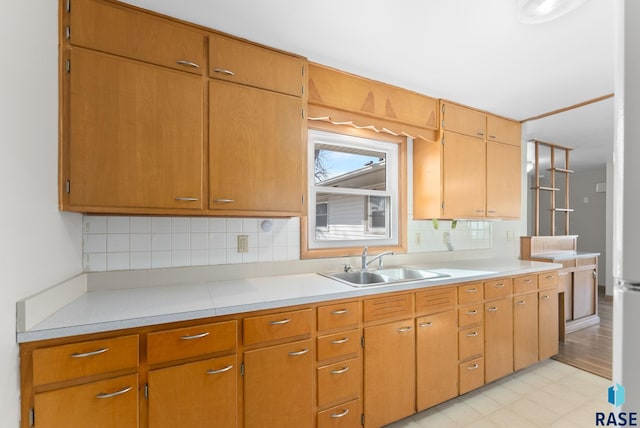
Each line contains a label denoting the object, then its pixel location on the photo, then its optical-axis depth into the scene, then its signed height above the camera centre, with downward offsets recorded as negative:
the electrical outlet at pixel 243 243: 2.02 -0.21
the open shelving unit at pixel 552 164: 3.80 +0.88
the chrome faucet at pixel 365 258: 2.32 -0.36
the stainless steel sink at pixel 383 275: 2.25 -0.49
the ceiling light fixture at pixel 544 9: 1.41 +1.00
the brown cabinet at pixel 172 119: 1.38 +0.51
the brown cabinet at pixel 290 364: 1.12 -0.76
